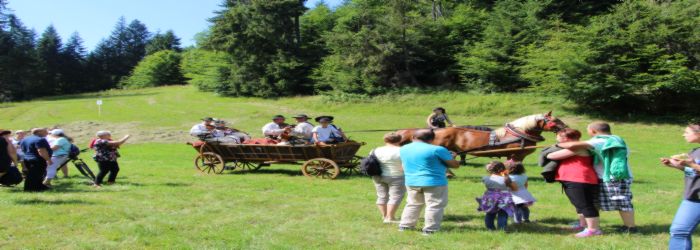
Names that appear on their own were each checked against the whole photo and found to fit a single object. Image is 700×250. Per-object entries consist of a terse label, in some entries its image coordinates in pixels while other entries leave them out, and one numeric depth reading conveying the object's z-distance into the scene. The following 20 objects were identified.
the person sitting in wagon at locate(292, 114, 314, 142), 12.06
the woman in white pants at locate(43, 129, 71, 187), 11.12
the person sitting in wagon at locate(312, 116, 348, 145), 11.79
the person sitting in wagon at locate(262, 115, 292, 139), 12.62
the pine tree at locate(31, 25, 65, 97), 73.56
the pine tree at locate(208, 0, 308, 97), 45.84
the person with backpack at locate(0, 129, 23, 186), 9.08
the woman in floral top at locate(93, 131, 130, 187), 10.77
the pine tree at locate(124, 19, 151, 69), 100.90
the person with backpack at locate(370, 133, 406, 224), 7.16
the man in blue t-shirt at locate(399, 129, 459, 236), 6.42
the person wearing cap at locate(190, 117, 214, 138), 13.01
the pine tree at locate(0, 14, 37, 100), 64.31
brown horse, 10.56
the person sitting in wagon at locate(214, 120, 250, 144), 13.24
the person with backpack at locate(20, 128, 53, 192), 9.90
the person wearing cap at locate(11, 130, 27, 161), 11.91
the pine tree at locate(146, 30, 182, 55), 101.81
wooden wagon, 11.95
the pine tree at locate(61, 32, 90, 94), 83.19
